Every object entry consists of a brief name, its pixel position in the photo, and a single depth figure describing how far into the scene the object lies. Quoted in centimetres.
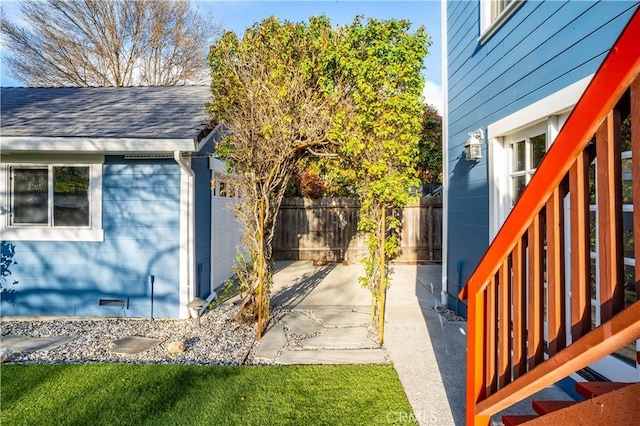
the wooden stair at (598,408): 116
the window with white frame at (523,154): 380
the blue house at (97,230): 544
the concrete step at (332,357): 386
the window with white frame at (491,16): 439
